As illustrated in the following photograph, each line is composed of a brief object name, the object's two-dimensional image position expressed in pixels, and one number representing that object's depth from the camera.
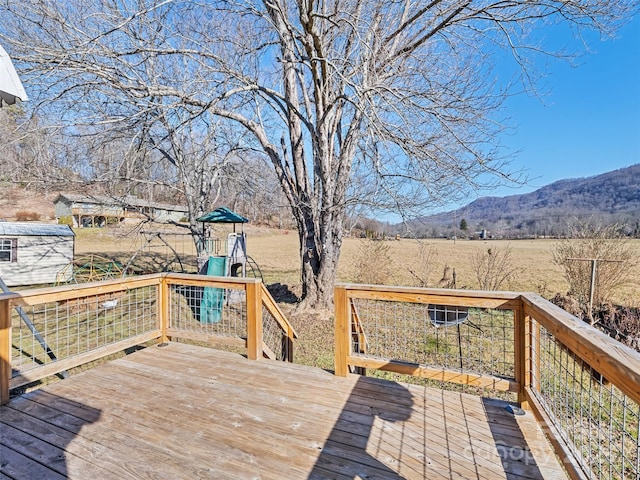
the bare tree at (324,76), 5.01
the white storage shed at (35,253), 9.88
